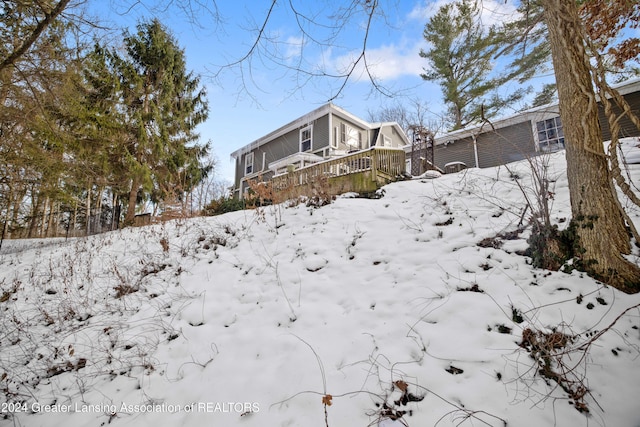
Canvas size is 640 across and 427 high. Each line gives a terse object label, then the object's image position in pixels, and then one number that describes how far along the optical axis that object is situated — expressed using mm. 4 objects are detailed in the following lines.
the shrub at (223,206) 10063
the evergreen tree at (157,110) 10992
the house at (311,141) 14039
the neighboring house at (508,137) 8203
